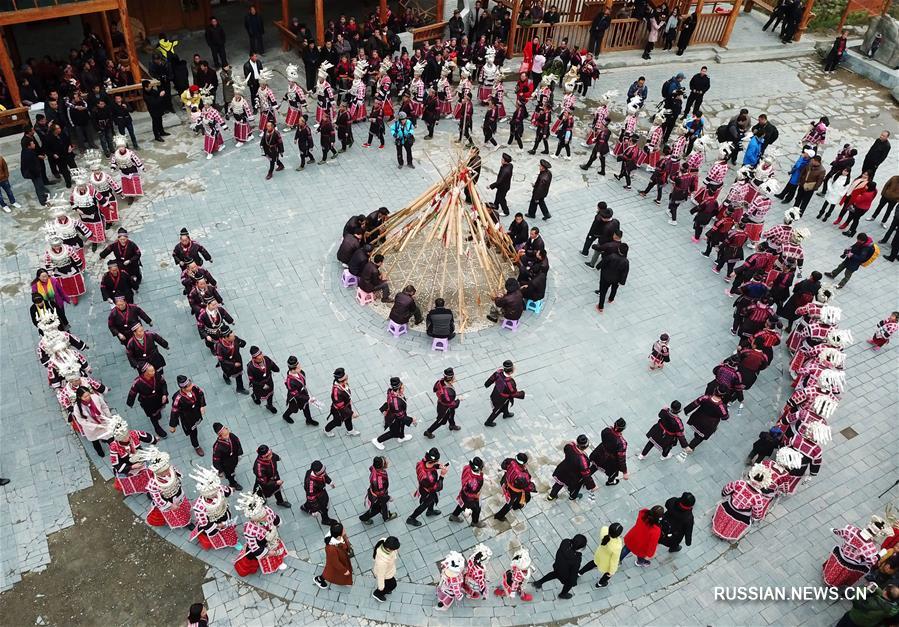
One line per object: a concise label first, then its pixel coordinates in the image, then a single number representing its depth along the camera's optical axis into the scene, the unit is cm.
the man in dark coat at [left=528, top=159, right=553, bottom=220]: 1508
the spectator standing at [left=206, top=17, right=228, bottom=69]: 1967
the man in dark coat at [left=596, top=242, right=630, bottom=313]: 1284
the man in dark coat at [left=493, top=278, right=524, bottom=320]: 1238
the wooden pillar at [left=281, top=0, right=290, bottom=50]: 2161
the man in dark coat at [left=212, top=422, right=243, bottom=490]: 918
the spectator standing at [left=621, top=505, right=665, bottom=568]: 871
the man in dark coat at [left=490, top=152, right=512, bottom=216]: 1505
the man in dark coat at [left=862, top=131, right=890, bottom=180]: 1673
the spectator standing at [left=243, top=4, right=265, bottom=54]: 2052
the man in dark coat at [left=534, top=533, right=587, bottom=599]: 822
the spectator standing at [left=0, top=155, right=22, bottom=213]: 1419
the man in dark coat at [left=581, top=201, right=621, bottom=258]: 1369
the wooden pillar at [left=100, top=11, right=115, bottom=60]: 1870
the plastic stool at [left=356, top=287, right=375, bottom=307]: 1299
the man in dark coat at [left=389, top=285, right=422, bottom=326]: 1202
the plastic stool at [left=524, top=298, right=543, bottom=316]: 1321
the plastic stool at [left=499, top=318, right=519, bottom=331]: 1287
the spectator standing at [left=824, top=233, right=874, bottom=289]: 1391
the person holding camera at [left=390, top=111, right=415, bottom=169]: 1655
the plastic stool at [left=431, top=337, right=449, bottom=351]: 1218
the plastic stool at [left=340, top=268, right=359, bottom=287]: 1341
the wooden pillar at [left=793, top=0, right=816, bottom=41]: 2483
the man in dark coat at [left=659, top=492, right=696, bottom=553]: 893
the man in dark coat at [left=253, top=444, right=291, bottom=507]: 900
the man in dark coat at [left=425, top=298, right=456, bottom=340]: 1183
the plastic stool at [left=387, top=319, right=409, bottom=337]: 1241
